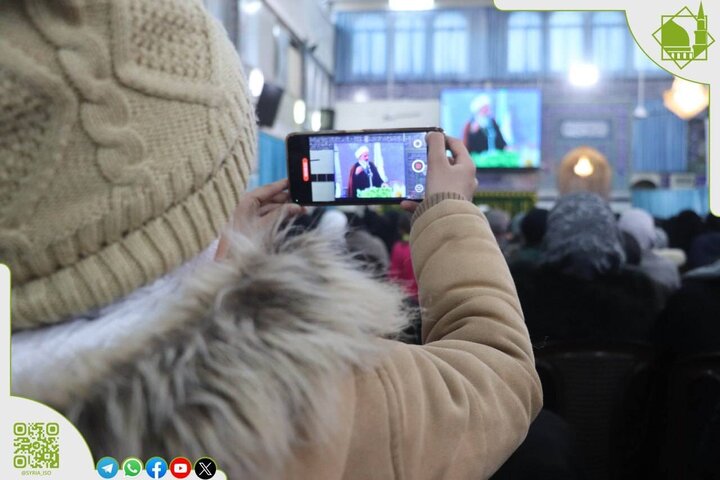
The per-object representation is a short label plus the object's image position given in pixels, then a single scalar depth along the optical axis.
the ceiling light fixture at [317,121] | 6.36
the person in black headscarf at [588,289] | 1.53
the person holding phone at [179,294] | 0.42
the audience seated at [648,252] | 2.09
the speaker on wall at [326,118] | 6.20
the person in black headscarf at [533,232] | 1.99
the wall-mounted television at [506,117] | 9.04
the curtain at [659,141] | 9.22
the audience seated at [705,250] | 3.00
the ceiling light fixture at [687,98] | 5.79
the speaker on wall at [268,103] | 5.14
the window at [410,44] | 9.41
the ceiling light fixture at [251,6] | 5.71
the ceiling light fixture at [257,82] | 4.99
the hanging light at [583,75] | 8.75
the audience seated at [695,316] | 1.42
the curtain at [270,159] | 5.76
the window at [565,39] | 9.14
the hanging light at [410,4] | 7.88
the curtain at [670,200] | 8.88
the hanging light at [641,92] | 9.14
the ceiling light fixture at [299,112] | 7.33
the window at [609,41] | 9.08
